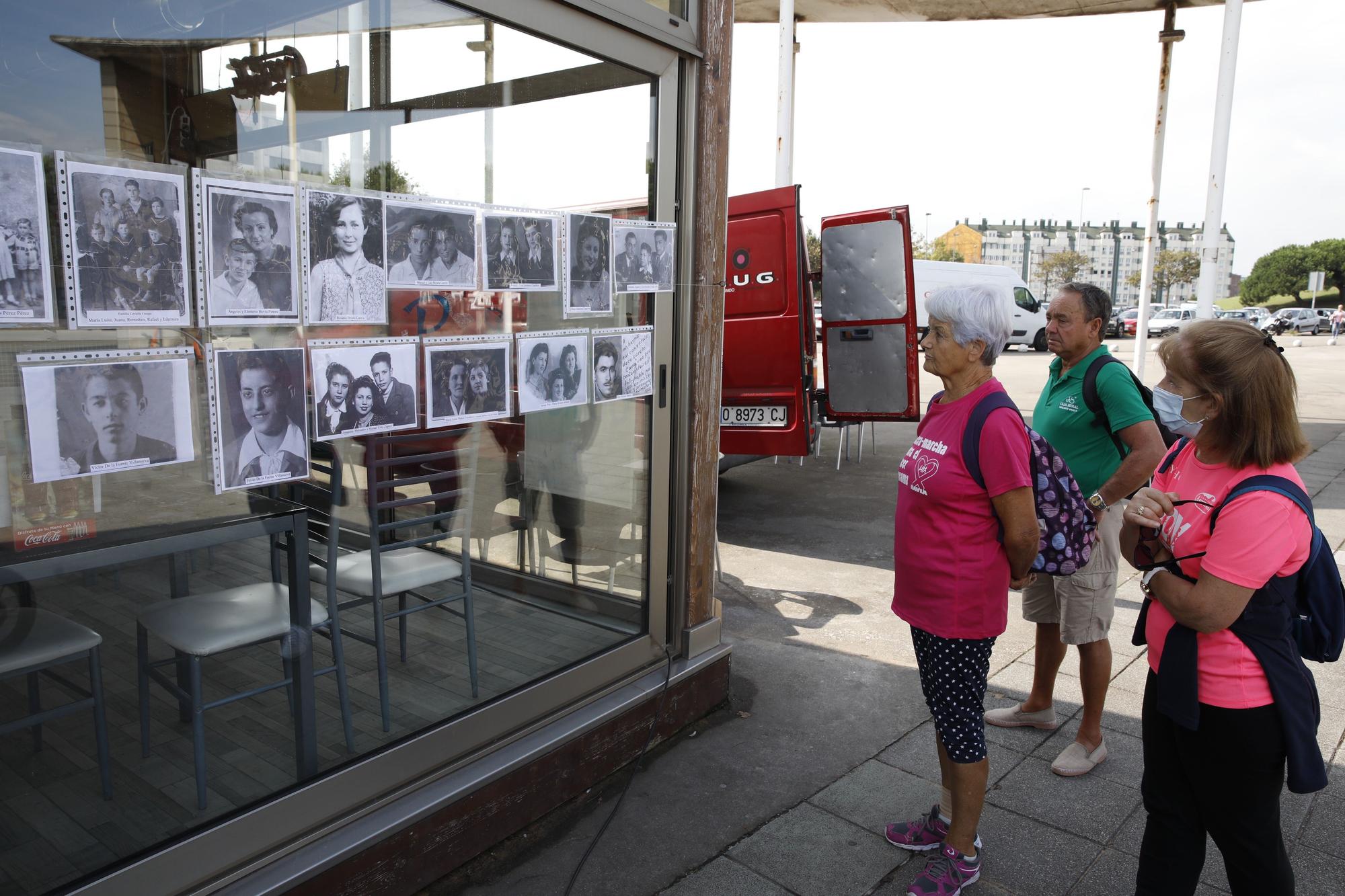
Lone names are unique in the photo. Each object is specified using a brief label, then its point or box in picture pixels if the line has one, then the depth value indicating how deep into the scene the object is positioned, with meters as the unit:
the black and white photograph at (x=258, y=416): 1.87
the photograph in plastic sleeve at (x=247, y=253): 1.82
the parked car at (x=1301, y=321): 40.28
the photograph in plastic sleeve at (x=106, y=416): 1.62
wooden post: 3.08
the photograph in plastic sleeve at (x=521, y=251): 2.46
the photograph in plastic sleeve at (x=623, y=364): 2.87
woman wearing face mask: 1.74
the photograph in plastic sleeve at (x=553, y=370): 2.62
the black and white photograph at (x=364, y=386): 2.06
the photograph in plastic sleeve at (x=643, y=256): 2.89
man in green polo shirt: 2.88
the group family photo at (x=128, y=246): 1.63
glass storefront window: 1.67
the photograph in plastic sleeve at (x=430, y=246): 2.19
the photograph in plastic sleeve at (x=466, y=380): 2.34
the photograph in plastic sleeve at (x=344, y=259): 2.02
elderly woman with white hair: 2.18
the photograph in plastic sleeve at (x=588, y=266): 2.72
